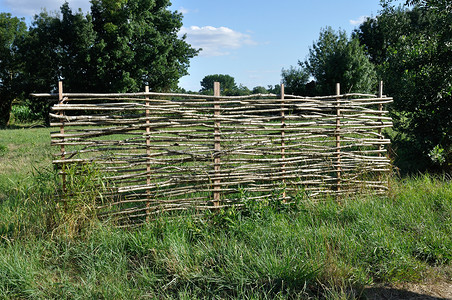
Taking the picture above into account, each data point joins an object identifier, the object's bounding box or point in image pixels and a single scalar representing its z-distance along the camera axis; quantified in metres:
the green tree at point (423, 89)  6.72
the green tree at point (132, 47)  24.25
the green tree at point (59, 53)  24.20
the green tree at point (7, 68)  27.51
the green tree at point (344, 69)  21.22
